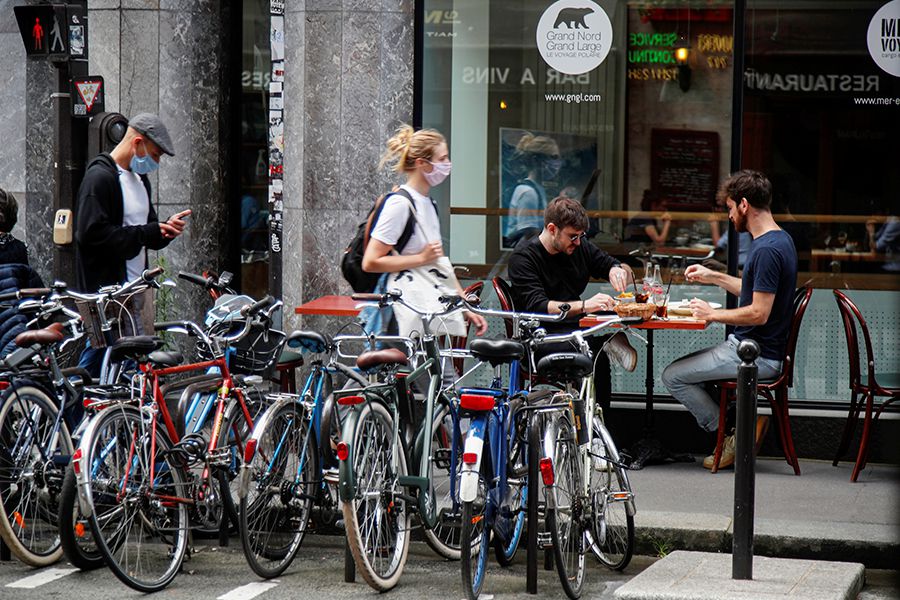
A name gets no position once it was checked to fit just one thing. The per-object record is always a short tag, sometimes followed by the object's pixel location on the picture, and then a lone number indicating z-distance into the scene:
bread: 16.31
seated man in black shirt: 16.31
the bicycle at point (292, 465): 13.49
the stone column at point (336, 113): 19.25
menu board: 19.14
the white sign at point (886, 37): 18.70
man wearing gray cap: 15.98
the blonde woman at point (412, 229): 14.78
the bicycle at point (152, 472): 12.98
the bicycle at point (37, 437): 13.72
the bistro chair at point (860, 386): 17.17
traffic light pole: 17.34
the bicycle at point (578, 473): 12.90
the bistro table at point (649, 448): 17.95
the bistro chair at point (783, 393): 17.00
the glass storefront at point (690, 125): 18.94
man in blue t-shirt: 16.50
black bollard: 12.38
